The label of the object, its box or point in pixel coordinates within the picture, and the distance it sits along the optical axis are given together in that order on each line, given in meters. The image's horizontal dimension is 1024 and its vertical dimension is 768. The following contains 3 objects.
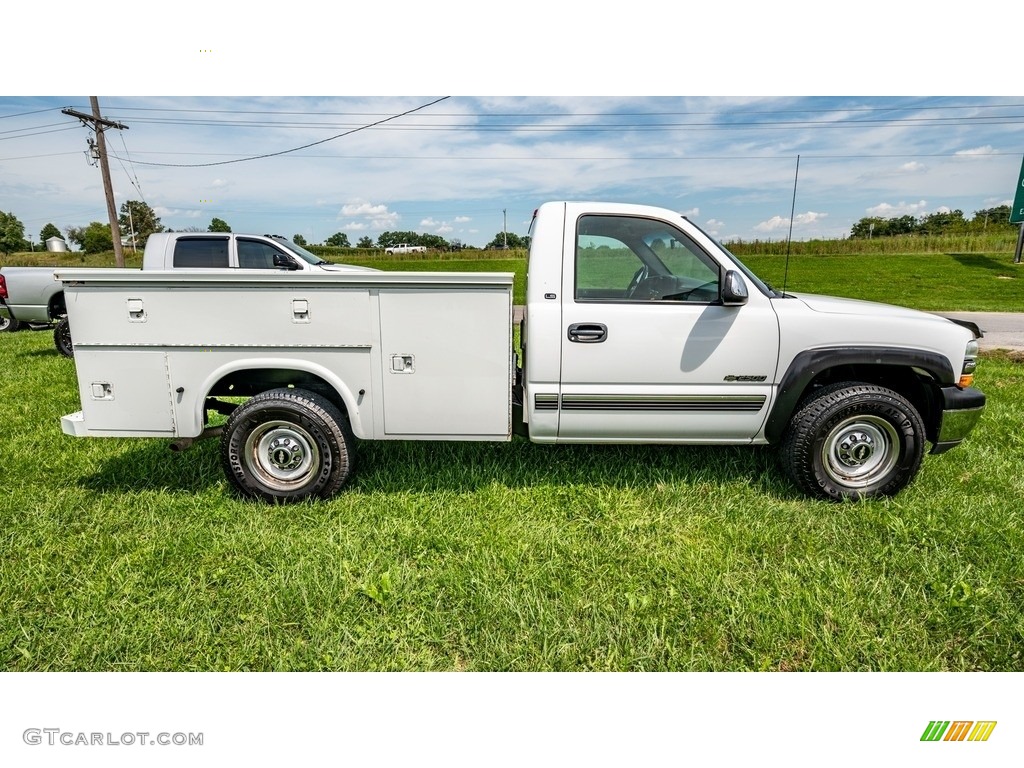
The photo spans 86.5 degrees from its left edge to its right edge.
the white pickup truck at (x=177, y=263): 8.53
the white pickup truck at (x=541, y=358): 3.33
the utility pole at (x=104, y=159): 16.66
